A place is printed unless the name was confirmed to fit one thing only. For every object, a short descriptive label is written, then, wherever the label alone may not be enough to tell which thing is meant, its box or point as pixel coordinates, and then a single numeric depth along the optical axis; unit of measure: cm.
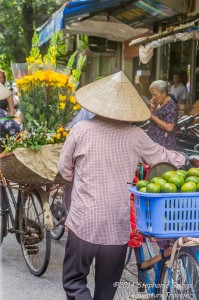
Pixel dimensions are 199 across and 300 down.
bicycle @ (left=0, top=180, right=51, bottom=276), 536
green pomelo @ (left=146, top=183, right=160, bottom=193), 322
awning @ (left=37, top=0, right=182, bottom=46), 973
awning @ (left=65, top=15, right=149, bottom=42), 1292
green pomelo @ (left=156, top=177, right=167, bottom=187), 329
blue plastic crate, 316
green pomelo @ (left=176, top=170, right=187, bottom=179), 346
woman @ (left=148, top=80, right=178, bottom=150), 718
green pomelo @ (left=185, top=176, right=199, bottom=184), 337
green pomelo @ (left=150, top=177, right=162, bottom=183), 335
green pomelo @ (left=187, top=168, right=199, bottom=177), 349
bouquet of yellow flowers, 529
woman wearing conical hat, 351
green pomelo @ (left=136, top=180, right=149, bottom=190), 338
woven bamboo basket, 489
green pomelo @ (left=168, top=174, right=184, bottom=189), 331
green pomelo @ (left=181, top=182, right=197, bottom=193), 325
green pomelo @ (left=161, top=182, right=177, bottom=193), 322
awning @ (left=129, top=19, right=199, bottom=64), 809
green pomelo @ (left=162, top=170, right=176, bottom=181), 340
